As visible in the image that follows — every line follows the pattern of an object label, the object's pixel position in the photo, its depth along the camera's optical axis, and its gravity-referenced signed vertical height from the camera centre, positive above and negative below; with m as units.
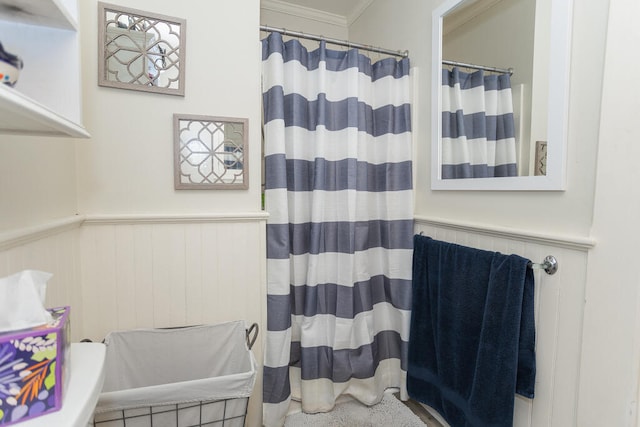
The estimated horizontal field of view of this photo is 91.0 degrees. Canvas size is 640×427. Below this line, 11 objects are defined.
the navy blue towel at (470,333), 1.14 -0.58
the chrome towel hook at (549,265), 1.08 -0.25
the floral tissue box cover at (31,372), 0.50 -0.31
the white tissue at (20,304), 0.52 -0.20
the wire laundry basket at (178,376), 0.95 -0.66
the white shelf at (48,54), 0.67 +0.30
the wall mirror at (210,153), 1.29 +0.16
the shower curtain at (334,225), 1.48 -0.17
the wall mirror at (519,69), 1.04 +0.47
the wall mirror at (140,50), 1.17 +0.53
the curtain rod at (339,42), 1.48 +0.76
